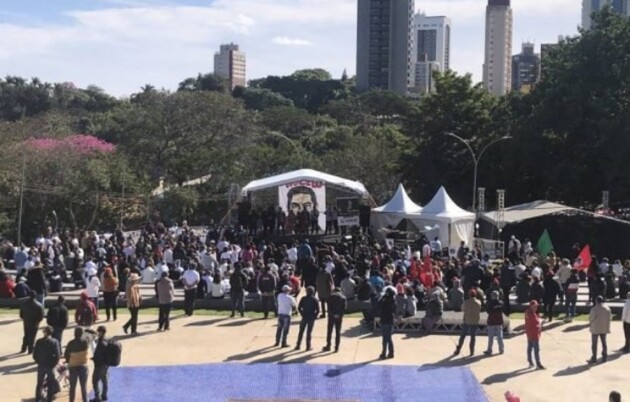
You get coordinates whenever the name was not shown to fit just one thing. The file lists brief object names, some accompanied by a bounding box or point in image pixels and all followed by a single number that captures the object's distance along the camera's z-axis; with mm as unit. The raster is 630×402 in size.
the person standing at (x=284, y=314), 15508
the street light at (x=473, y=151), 40578
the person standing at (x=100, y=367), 11859
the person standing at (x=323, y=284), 17875
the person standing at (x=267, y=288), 18188
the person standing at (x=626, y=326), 15781
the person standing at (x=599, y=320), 14828
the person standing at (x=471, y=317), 15258
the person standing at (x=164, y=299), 16609
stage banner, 31891
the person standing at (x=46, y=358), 11766
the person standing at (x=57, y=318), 14336
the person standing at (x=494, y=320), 15278
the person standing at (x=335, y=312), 15133
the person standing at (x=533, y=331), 14414
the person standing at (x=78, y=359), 11602
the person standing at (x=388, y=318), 14766
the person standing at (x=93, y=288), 17969
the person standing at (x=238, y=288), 18578
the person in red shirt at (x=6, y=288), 19906
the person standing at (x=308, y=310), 15172
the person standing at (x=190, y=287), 18375
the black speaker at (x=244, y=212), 32531
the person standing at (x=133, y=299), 16609
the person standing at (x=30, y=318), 14641
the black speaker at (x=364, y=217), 32438
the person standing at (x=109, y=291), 17766
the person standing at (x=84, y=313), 14719
